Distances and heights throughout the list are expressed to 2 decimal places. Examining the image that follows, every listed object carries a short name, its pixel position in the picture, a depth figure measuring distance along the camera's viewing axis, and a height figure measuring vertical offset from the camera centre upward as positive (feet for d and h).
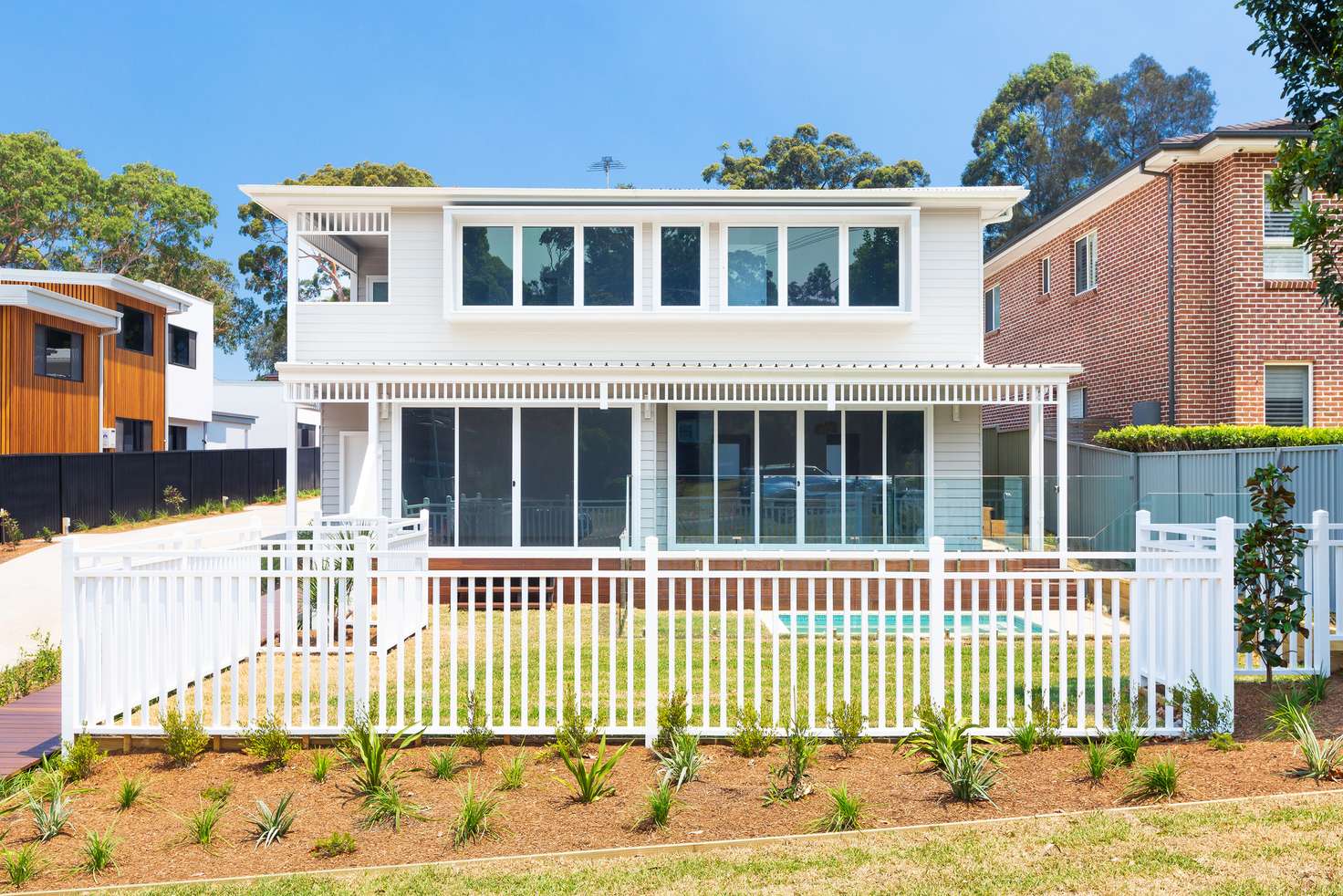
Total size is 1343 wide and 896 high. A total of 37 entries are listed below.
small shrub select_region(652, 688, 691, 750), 21.89 -5.37
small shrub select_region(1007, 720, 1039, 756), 21.80 -5.69
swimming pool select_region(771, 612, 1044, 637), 40.75 -6.74
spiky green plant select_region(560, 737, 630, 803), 19.43 -5.84
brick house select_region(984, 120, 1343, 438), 54.85 +8.60
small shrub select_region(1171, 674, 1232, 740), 22.34 -5.33
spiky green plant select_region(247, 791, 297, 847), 18.12 -6.26
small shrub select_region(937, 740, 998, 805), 19.06 -5.74
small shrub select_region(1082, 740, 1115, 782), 19.84 -5.72
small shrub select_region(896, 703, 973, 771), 19.86 -5.34
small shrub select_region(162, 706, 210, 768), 22.11 -5.83
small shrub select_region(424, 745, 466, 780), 20.88 -6.02
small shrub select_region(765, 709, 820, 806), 19.52 -5.91
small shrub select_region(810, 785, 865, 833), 17.99 -6.06
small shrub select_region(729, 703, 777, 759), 21.90 -5.74
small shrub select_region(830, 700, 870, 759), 21.85 -5.48
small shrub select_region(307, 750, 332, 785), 20.89 -6.08
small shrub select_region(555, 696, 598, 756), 21.43 -5.58
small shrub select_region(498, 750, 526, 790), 20.20 -5.99
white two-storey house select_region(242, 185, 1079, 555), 55.47 +6.43
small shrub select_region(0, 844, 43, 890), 16.71 -6.45
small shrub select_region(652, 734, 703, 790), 20.33 -5.87
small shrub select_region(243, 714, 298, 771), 21.88 -5.89
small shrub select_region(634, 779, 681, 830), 18.15 -5.99
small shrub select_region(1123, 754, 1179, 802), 18.84 -5.75
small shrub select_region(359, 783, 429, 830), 18.72 -6.24
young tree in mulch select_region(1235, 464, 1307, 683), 25.40 -2.73
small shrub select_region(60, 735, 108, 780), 21.57 -6.14
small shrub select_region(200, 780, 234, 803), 19.95 -6.31
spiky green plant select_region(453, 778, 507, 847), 17.90 -6.13
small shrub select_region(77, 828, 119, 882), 17.15 -6.43
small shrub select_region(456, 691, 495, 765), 22.27 -5.77
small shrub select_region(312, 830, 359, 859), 17.54 -6.38
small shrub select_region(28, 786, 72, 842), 18.48 -6.27
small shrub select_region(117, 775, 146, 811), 19.75 -6.22
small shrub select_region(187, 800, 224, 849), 18.03 -6.28
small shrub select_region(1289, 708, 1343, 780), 19.42 -5.49
